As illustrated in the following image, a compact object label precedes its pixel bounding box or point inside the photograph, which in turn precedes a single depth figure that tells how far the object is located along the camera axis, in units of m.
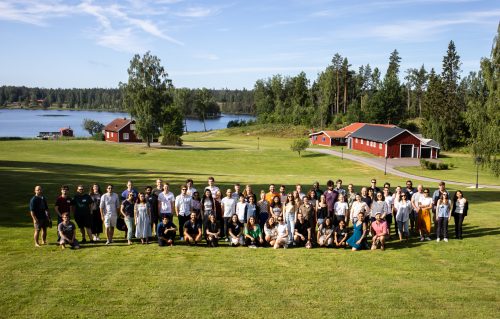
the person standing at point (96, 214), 13.80
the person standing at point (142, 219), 13.45
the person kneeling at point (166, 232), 13.40
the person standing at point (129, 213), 13.48
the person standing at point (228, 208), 14.35
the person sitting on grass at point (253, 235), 13.68
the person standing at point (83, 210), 13.52
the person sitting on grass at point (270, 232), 13.70
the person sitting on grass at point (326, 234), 13.68
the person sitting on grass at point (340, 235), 13.62
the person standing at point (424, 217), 14.64
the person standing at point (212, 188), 14.95
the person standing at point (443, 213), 14.24
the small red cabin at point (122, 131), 71.94
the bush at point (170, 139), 66.69
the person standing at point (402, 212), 14.41
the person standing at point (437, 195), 14.39
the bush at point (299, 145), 56.53
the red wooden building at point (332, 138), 76.69
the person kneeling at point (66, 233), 12.78
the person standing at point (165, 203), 14.17
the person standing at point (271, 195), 14.63
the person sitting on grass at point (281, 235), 13.52
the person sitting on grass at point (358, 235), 13.38
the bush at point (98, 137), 79.36
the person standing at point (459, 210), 14.46
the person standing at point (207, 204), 14.37
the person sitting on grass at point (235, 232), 13.73
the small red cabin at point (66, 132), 101.88
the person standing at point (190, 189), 14.66
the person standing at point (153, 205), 14.09
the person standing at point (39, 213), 12.82
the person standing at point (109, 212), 13.52
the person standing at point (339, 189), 15.17
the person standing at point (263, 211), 14.48
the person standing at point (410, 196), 15.20
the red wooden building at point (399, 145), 59.31
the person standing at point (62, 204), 13.43
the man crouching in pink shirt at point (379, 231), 13.45
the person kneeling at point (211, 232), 13.55
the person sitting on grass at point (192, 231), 13.73
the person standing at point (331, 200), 14.98
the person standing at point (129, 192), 13.77
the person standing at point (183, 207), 14.27
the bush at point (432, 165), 48.59
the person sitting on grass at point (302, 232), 13.77
